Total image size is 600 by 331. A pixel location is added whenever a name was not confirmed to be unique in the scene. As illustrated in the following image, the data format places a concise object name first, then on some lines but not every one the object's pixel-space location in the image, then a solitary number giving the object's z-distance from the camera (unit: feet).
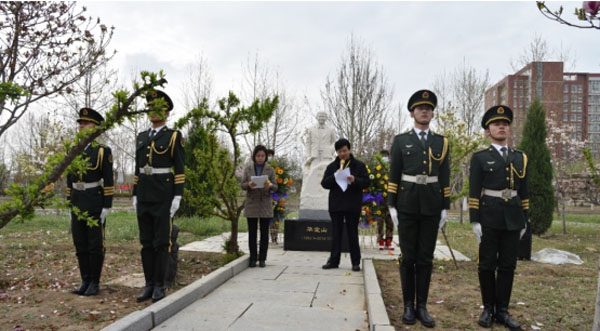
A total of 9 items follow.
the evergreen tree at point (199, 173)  20.22
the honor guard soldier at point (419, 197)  12.96
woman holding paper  21.08
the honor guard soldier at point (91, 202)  15.39
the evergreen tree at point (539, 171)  36.47
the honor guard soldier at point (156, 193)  14.82
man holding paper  20.48
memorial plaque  26.99
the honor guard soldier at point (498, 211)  12.73
